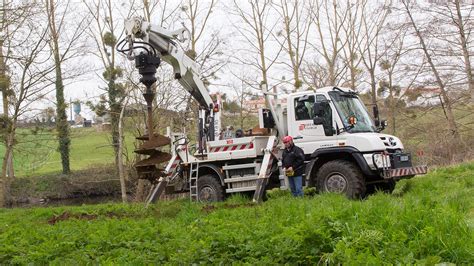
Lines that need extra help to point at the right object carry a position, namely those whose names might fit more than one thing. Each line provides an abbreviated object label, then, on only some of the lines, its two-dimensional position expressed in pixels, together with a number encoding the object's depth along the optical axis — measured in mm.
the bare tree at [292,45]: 36188
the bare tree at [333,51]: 36031
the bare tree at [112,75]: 27938
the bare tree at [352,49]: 35900
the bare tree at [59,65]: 24470
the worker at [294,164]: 12992
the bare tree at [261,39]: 35750
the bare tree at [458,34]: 25328
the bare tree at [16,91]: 21594
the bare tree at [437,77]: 26953
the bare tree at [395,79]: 27953
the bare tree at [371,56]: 35188
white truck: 12891
